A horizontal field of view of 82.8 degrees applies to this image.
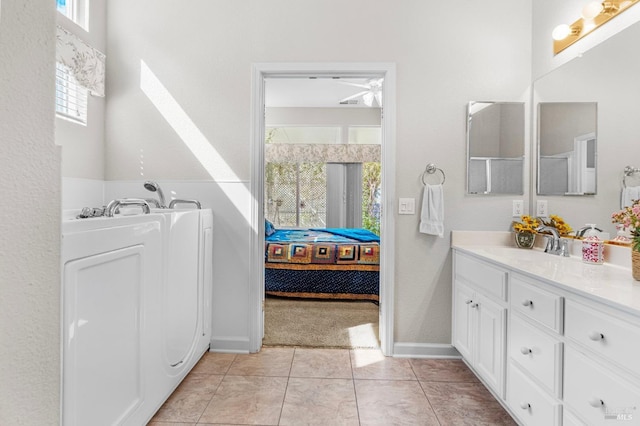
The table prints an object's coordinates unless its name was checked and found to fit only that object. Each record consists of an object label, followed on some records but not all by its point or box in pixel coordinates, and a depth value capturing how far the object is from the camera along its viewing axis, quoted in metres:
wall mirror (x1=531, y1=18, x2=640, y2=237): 1.71
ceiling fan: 4.33
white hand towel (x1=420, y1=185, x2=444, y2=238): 2.46
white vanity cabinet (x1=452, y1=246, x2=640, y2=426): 1.11
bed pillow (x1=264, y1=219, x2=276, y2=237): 4.53
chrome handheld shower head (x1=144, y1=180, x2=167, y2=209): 2.38
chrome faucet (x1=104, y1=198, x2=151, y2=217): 1.68
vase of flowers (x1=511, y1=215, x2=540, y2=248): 2.37
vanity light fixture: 1.85
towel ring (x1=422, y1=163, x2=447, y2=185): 2.53
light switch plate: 2.55
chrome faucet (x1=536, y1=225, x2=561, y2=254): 2.16
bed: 3.80
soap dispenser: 1.82
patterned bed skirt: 3.80
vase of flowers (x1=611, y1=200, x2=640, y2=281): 1.45
